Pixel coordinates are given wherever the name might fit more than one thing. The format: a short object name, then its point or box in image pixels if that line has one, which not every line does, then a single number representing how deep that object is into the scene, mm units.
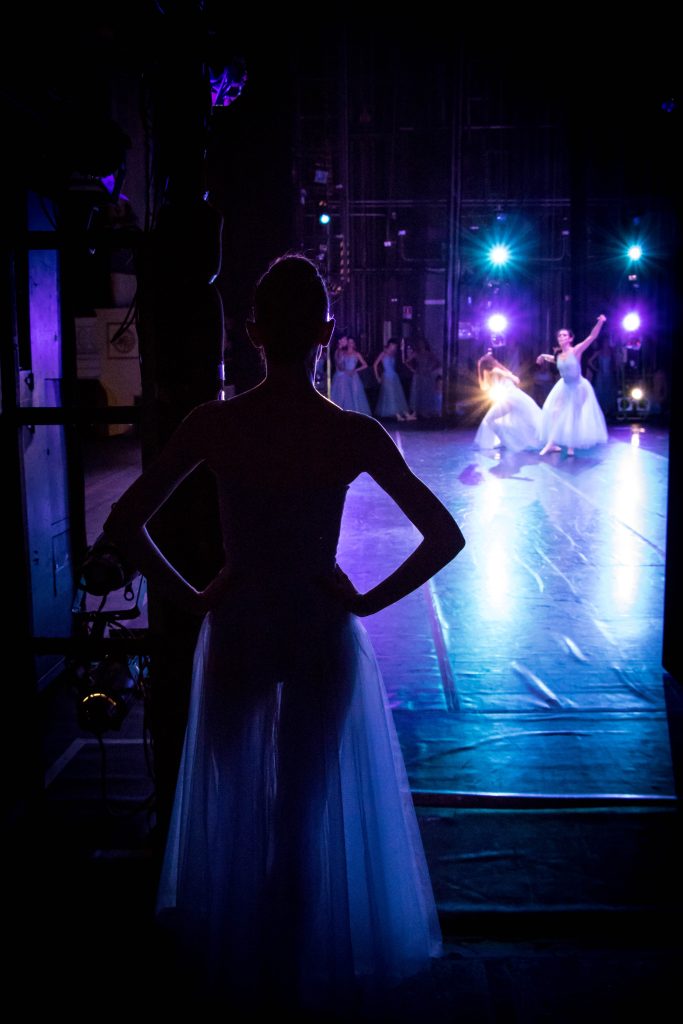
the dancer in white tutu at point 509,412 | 11844
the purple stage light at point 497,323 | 19031
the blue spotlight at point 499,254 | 19422
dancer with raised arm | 12508
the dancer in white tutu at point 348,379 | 17591
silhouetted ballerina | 1708
